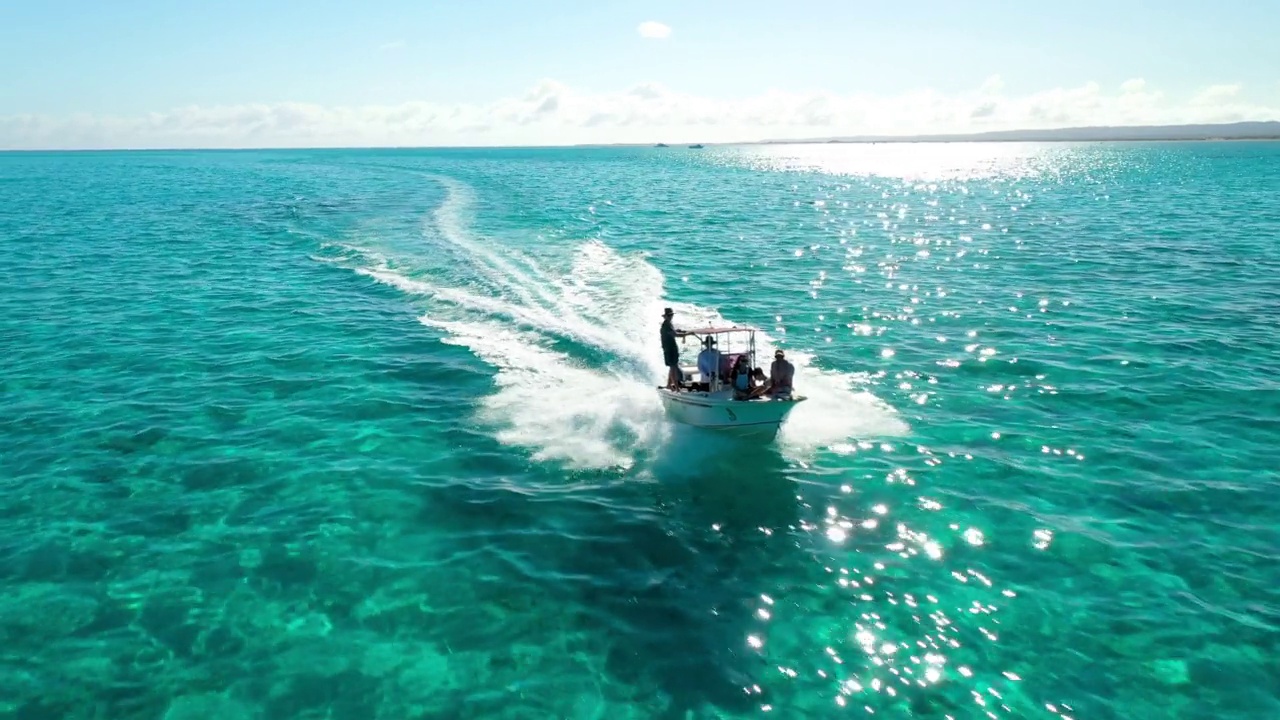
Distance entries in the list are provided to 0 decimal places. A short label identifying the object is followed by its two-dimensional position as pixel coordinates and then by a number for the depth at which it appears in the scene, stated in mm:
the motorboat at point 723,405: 20266
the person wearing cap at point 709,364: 21484
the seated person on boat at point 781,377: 20375
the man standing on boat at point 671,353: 22125
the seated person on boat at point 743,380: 20828
